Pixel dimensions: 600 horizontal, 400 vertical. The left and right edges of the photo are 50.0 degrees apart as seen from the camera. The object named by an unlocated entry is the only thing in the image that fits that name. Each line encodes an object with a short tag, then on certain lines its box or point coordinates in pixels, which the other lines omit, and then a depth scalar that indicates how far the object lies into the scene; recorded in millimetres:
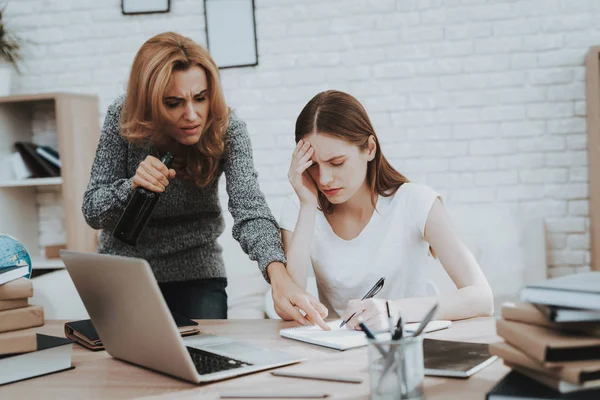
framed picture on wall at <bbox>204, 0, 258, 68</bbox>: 3178
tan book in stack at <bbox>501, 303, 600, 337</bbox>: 786
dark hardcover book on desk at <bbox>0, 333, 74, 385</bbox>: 1067
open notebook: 1174
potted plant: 3184
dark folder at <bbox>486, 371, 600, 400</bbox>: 773
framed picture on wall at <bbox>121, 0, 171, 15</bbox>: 3250
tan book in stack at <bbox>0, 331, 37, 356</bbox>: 1062
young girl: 1715
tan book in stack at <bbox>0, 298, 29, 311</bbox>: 1082
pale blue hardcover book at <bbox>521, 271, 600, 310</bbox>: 769
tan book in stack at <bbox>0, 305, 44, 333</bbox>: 1078
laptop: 938
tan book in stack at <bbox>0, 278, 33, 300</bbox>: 1085
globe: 1116
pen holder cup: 835
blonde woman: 1637
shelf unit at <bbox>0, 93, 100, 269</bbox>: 3078
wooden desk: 917
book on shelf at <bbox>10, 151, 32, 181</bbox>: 3199
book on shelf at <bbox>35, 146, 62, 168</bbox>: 3197
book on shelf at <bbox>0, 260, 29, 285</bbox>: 1097
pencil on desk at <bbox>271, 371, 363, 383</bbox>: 957
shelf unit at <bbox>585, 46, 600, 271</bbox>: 2738
